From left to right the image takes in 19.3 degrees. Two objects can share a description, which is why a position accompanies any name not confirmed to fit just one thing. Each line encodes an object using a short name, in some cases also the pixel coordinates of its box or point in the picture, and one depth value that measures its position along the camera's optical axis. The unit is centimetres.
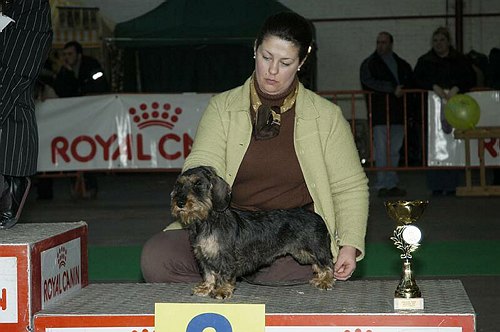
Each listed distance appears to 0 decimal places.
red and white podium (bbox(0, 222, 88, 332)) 416
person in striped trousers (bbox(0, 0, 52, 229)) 515
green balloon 1320
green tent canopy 2023
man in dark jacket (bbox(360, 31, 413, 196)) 1436
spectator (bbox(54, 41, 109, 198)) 1504
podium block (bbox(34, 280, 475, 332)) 387
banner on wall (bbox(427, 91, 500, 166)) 1404
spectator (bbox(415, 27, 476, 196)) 1413
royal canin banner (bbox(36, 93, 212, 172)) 1429
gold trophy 397
